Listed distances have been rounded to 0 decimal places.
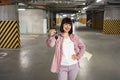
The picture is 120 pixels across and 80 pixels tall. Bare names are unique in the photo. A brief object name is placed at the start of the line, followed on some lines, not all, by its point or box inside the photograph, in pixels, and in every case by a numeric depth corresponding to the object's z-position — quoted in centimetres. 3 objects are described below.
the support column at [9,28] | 712
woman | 195
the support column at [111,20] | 1243
